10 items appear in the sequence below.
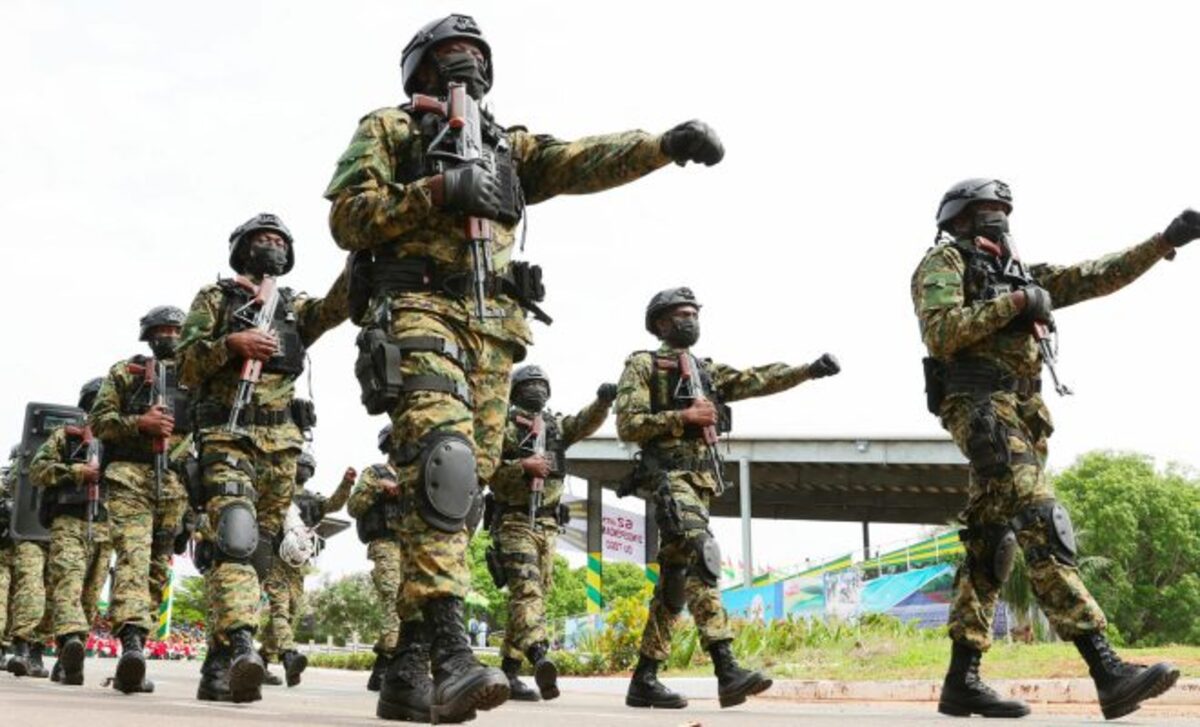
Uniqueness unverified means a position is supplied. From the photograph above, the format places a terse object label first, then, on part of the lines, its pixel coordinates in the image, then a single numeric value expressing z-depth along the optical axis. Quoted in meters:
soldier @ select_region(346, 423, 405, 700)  11.03
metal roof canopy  24.00
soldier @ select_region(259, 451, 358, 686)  10.80
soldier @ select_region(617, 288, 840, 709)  7.21
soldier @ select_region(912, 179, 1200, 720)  5.34
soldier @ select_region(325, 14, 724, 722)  4.01
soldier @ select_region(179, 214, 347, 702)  6.14
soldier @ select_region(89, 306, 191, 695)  7.68
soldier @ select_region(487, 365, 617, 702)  9.01
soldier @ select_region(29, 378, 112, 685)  9.55
